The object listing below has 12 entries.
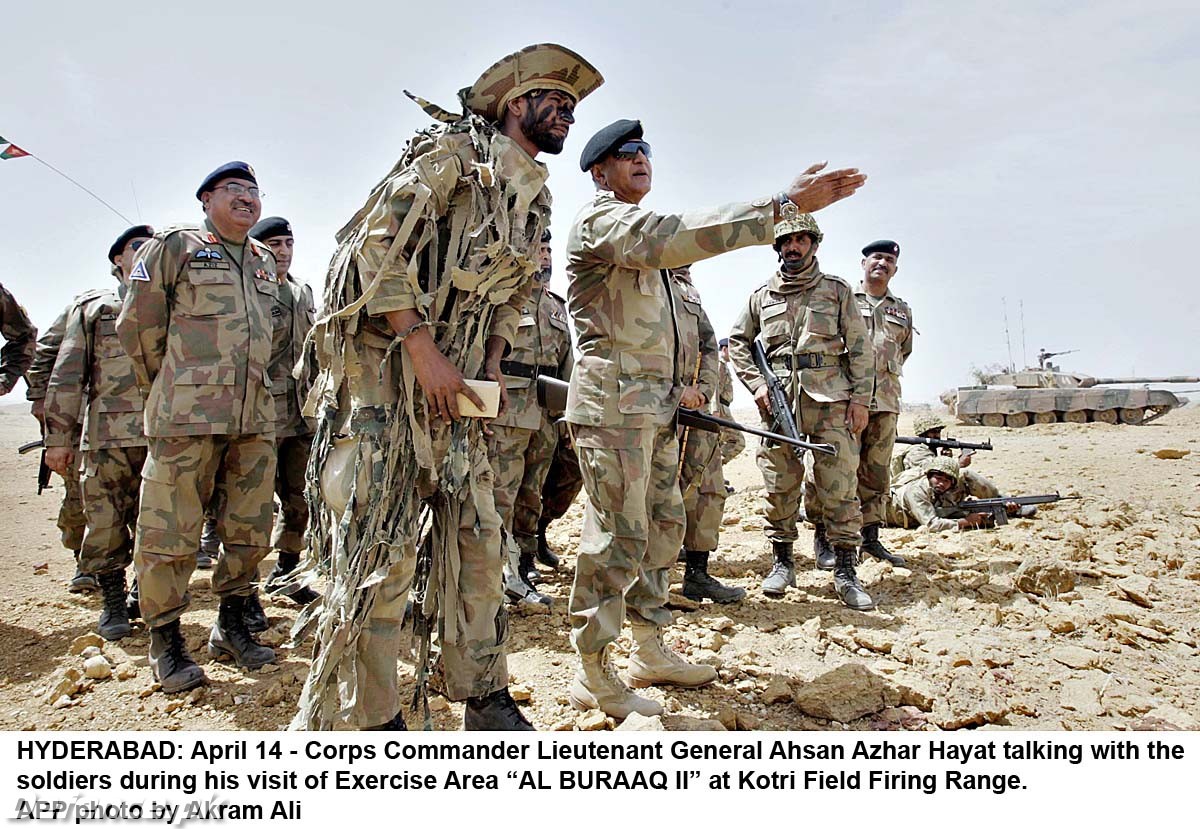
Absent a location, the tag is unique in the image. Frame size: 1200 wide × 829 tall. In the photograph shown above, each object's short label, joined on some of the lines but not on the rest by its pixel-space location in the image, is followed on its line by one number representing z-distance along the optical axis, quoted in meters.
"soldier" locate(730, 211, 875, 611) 4.75
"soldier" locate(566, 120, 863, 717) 2.79
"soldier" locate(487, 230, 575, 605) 4.73
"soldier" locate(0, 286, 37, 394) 4.77
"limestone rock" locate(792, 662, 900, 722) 2.88
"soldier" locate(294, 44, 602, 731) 2.23
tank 17.88
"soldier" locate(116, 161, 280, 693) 3.20
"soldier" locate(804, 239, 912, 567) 5.44
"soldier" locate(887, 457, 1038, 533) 6.43
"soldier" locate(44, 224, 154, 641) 4.20
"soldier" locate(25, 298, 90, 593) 4.98
